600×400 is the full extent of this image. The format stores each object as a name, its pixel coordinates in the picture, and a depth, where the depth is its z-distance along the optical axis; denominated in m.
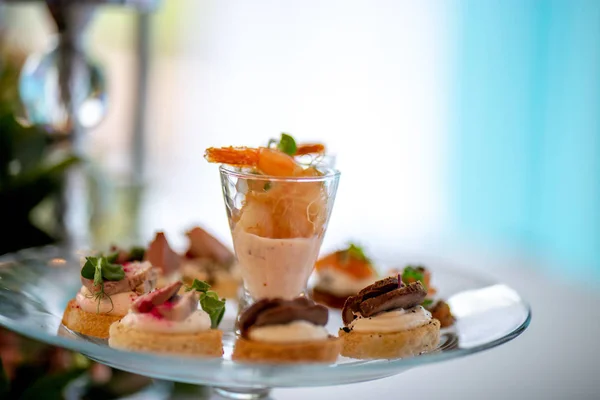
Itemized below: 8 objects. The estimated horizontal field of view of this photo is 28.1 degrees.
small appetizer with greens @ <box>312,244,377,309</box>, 0.72
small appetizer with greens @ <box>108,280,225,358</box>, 0.53
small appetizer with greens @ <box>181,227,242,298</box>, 0.73
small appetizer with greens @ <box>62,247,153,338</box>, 0.58
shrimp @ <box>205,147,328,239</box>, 0.57
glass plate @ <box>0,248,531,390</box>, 0.48
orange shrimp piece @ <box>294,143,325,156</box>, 0.60
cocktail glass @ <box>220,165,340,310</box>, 0.57
